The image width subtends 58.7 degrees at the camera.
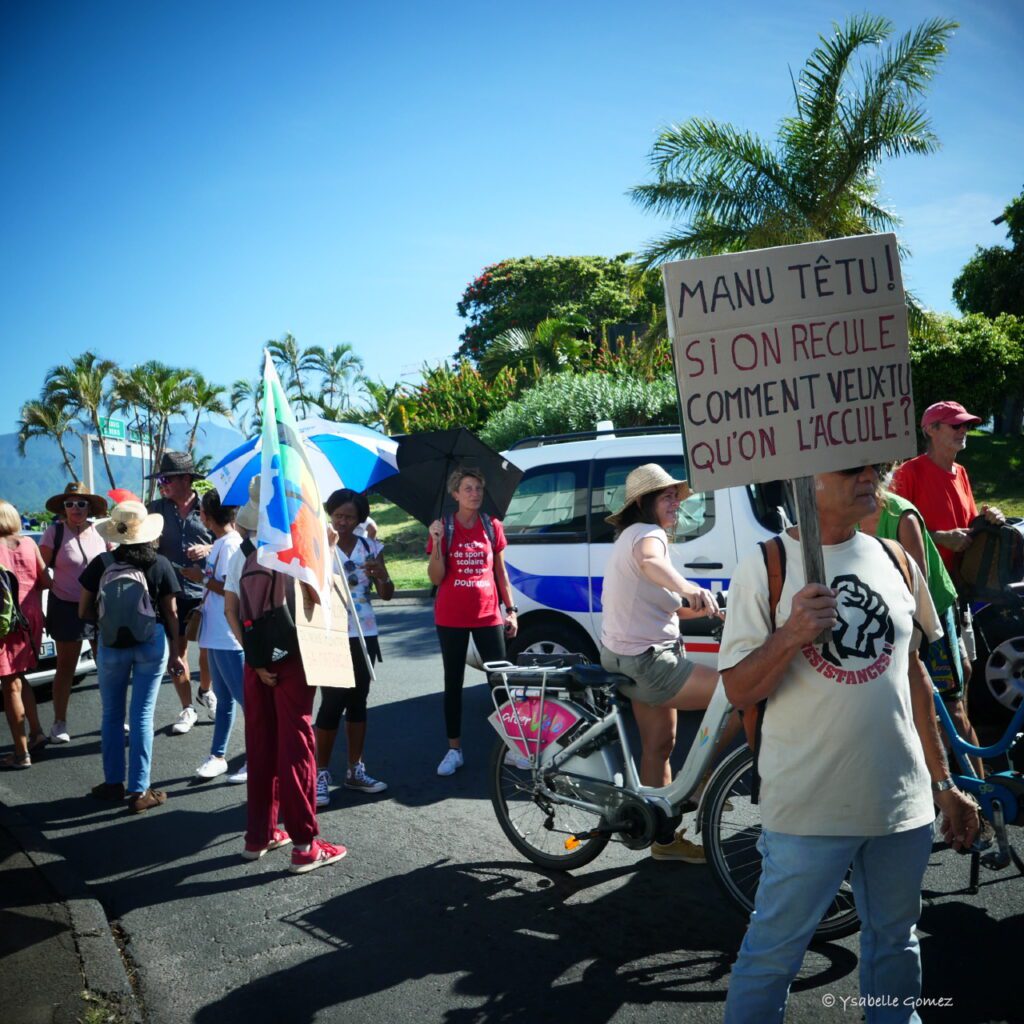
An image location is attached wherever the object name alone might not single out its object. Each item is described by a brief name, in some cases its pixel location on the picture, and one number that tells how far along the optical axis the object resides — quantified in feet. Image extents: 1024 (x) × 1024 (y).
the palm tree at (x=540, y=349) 76.69
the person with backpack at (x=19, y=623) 20.31
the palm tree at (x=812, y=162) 47.39
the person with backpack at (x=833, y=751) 7.63
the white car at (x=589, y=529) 20.48
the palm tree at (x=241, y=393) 156.56
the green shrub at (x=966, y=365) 64.34
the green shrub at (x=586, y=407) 58.54
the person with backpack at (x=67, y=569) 23.29
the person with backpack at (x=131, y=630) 17.69
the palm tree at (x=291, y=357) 143.02
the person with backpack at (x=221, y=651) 19.76
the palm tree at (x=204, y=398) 146.25
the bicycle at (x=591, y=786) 11.76
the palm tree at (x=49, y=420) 135.95
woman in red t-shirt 19.24
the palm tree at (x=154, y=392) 137.80
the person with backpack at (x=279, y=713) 14.49
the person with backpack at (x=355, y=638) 17.98
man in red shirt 17.62
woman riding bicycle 13.76
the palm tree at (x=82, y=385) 135.03
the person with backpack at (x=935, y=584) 13.34
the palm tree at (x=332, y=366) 143.74
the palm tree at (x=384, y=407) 88.48
